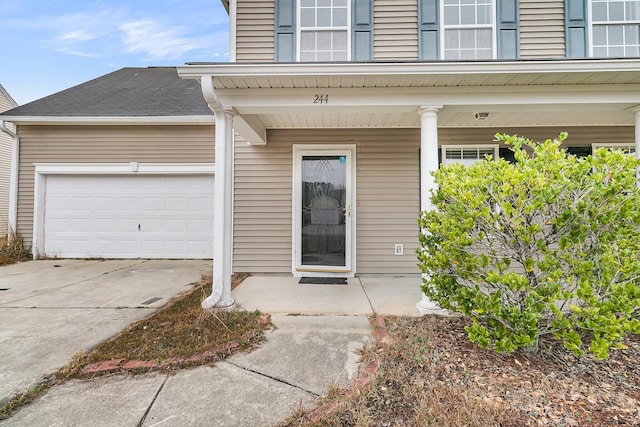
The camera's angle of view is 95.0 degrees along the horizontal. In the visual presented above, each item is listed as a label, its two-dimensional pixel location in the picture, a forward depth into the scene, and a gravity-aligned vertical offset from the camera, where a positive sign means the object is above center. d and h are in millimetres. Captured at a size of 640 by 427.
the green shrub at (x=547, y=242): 1799 -137
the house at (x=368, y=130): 4445 +1437
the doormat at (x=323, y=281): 4355 -913
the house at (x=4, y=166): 8305 +1575
